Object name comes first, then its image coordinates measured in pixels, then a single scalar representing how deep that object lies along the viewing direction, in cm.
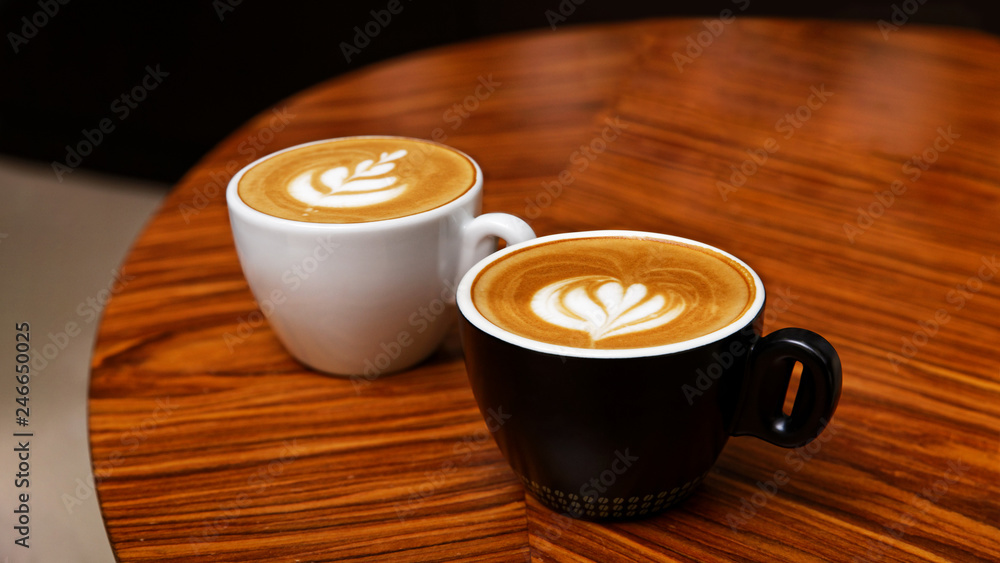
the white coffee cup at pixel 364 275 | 55
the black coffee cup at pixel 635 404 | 40
